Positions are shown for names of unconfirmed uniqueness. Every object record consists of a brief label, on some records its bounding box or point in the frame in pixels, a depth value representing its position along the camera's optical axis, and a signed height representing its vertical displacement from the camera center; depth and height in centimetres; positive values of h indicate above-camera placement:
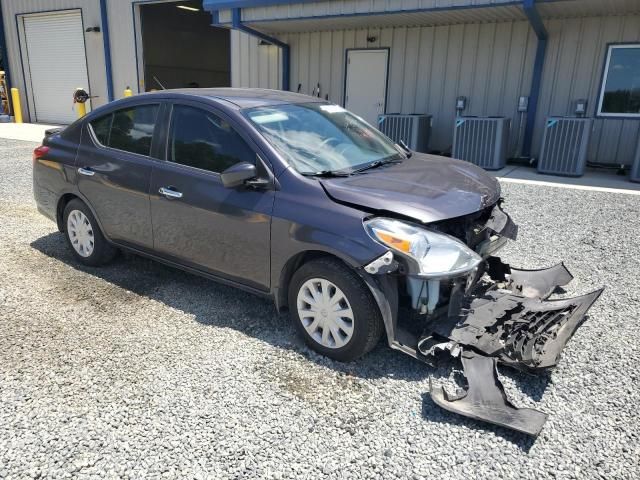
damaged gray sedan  287 -87
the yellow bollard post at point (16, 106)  1867 -94
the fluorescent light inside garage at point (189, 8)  1823 +277
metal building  936 +71
